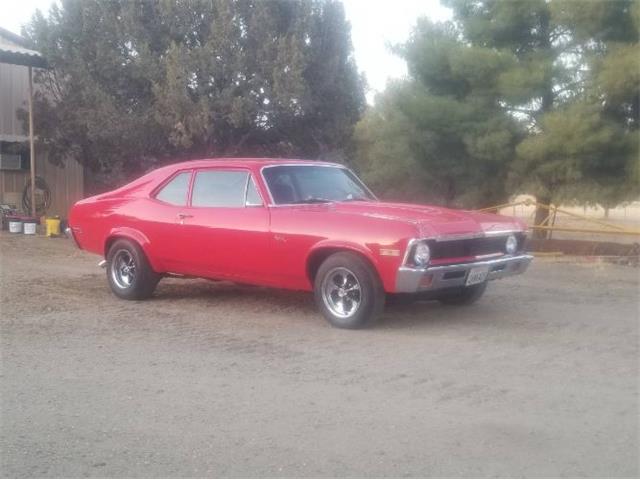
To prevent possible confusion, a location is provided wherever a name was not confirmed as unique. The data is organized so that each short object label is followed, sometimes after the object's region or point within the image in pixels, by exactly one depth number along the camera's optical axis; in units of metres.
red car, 6.68
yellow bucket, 15.59
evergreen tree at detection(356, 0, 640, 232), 13.70
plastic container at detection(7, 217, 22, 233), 16.03
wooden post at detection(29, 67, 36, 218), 16.11
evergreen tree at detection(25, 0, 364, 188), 14.92
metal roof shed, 15.76
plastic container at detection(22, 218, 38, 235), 15.86
